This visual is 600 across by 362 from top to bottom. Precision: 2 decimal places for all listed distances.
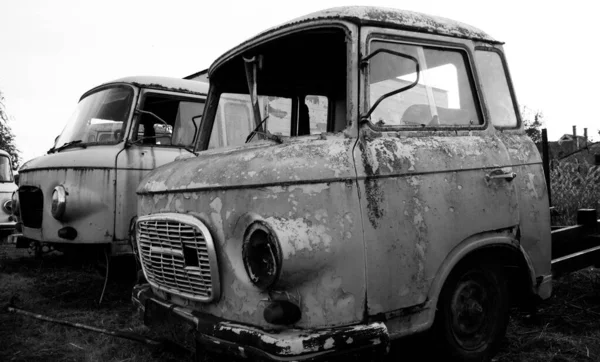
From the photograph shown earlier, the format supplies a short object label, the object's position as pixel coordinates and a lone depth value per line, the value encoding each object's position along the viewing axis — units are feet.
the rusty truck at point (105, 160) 16.16
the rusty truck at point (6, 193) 31.17
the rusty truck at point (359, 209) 7.56
